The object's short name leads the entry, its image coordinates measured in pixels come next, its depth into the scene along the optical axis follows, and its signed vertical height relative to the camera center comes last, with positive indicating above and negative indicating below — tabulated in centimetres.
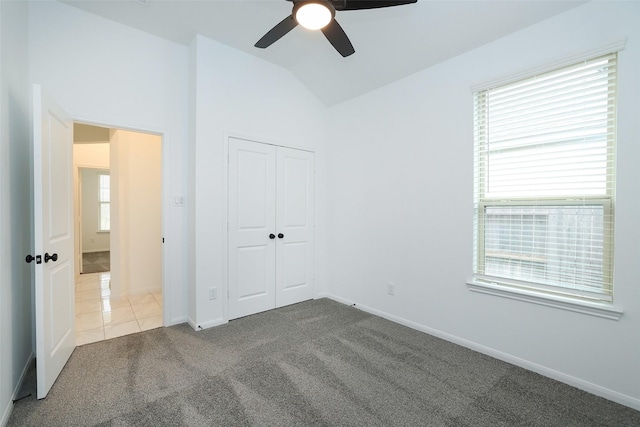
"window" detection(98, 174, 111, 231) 831 +35
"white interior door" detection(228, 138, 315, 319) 326 -21
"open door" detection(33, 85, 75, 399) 183 -20
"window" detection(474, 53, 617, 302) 198 +23
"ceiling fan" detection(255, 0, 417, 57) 170 +125
